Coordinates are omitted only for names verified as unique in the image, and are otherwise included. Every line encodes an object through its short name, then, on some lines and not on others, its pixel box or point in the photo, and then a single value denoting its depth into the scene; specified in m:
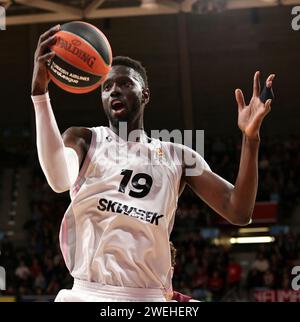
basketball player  3.02
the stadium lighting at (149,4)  12.45
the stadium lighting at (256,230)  15.13
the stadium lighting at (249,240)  15.01
